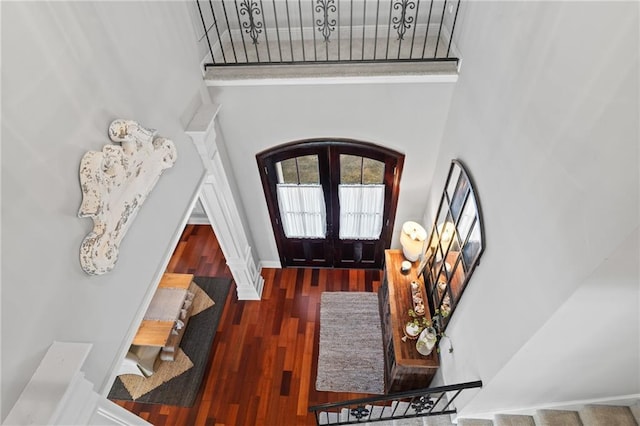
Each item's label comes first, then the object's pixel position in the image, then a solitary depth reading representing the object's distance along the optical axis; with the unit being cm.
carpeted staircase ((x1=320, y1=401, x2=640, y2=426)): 267
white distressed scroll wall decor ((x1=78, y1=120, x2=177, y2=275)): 204
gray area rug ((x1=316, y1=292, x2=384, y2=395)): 455
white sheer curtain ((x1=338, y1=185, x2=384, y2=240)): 465
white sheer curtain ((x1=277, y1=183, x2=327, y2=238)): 468
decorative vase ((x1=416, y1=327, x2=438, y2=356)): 364
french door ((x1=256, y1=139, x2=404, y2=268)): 423
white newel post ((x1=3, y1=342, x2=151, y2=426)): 168
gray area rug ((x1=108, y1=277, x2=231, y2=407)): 449
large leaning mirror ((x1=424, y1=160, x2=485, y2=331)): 296
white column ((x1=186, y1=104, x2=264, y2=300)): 341
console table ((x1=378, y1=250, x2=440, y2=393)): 375
